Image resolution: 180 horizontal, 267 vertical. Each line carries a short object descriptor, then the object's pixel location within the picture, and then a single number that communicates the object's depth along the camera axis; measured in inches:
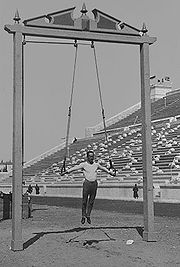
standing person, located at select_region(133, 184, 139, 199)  1209.4
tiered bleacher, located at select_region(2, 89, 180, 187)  1430.9
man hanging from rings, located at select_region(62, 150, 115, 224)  392.2
